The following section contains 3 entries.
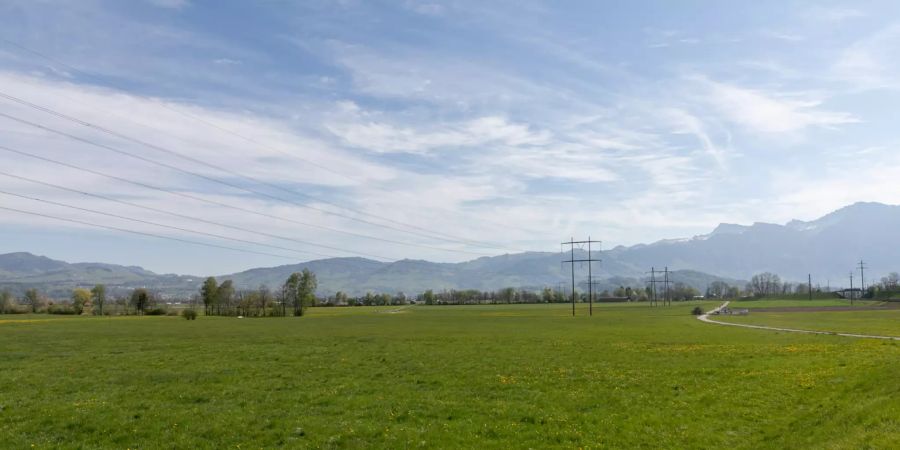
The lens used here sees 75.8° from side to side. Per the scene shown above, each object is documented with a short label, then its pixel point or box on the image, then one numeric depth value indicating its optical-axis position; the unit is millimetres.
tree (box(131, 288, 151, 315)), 195500
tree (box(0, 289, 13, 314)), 194250
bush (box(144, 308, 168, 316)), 189875
